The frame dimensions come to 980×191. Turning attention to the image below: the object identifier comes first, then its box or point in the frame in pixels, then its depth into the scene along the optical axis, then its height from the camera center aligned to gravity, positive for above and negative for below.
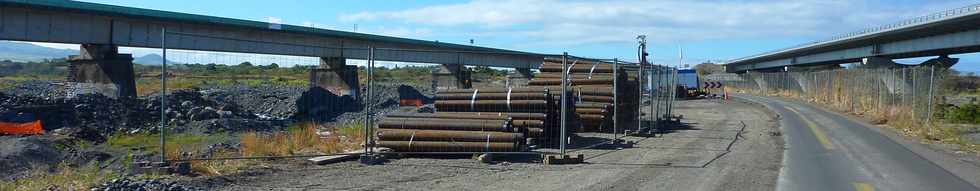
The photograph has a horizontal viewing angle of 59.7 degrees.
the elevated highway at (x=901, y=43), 54.81 +4.83
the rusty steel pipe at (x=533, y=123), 16.80 -0.50
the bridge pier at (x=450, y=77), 20.09 +0.49
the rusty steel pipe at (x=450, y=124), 14.95 -0.47
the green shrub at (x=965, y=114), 27.21 -0.36
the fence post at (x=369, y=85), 12.89 +0.17
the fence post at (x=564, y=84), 13.65 +0.24
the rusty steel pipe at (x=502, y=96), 17.48 +0.04
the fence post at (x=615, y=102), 16.88 -0.06
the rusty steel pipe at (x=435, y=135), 14.48 -0.65
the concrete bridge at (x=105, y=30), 33.09 +2.69
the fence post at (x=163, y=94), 10.68 +0.00
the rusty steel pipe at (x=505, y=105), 17.38 -0.15
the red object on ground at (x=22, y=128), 21.27 -0.91
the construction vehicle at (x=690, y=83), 61.59 +1.29
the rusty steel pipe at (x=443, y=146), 14.30 -0.83
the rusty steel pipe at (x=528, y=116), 17.05 -0.36
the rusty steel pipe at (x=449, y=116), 15.91 -0.35
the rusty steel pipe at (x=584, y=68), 24.88 +0.89
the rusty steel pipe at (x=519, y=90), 17.81 +0.17
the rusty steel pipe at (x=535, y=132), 16.77 -0.67
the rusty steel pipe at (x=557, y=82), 23.75 +0.48
